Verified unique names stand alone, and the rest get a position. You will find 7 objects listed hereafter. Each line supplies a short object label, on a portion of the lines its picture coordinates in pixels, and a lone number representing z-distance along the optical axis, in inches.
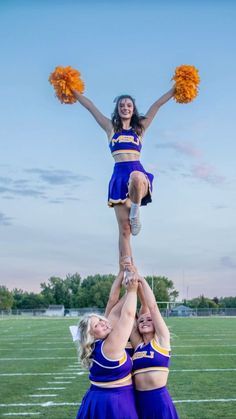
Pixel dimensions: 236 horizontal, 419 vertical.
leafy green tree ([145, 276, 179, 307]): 3245.6
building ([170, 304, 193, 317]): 2622.3
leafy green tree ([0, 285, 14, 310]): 3459.6
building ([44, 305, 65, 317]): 2869.8
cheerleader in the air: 191.7
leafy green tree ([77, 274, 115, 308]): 3011.8
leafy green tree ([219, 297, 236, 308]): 3695.9
